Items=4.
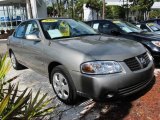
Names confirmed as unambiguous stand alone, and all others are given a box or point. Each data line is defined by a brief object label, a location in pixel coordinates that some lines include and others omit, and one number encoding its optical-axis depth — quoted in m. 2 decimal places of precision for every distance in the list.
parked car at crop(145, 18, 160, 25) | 6.40
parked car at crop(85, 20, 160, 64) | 3.99
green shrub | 1.50
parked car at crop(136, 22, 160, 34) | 5.63
